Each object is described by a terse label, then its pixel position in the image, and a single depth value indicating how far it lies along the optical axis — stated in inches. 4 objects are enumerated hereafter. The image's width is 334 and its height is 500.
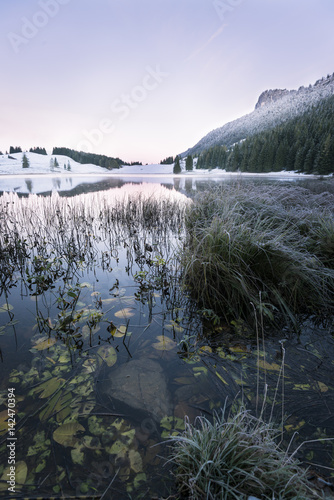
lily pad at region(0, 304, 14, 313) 132.6
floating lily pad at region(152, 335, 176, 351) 106.1
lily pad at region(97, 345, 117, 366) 97.1
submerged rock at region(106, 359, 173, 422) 78.2
